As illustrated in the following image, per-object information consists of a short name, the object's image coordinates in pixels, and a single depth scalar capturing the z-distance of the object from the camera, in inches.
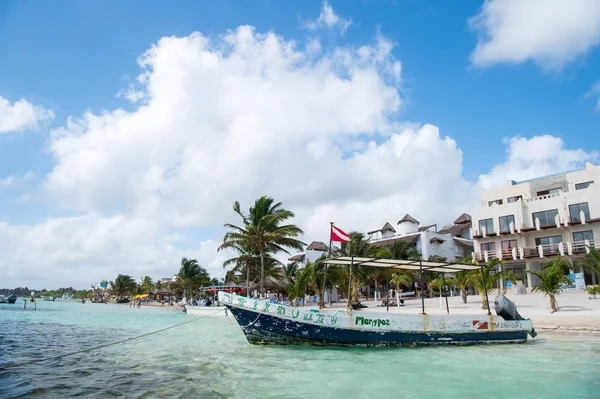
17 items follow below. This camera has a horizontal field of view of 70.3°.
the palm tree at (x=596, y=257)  901.6
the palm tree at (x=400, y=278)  1467.0
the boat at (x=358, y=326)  572.4
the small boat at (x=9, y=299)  3432.6
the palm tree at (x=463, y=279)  1057.5
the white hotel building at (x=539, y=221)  1402.6
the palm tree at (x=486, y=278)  947.7
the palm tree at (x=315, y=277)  1399.1
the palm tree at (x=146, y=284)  4042.8
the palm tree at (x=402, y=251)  1811.1
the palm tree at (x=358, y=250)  1482.5
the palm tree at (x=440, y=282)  1290.1
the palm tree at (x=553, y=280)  847.7
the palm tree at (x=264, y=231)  1408.7
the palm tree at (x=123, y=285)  4020.7
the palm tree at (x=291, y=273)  1687.1
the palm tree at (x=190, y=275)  2591.0
